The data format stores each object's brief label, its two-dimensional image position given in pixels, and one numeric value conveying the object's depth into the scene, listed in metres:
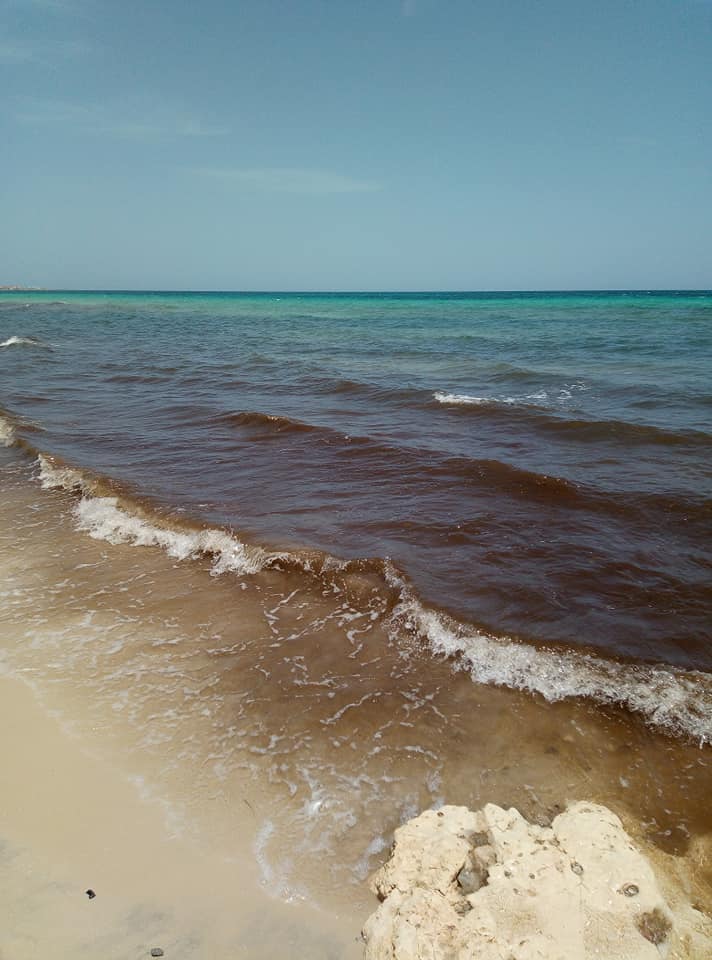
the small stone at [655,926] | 2.42
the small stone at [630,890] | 2.55
